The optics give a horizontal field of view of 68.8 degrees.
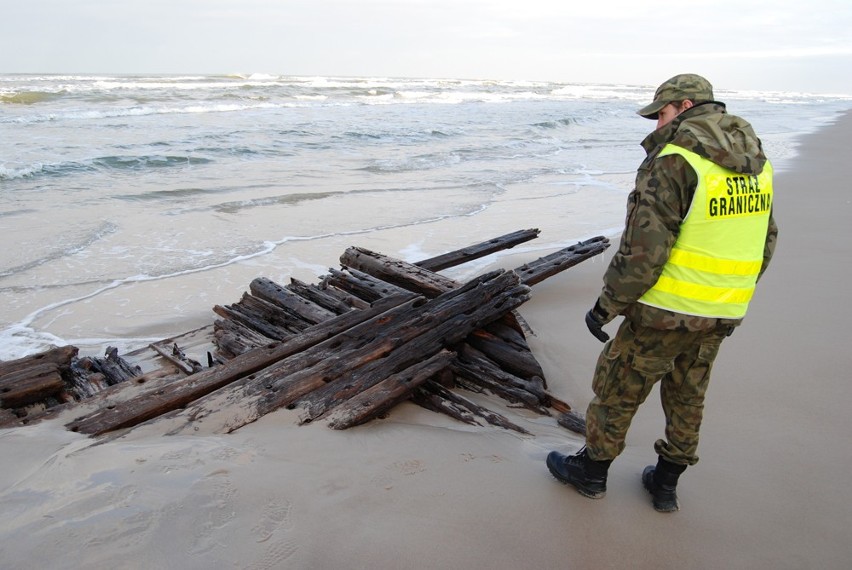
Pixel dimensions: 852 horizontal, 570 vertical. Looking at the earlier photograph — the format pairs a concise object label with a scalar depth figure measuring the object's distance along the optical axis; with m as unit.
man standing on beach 2.61
